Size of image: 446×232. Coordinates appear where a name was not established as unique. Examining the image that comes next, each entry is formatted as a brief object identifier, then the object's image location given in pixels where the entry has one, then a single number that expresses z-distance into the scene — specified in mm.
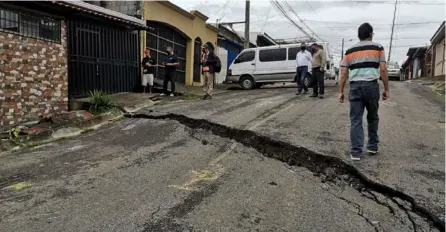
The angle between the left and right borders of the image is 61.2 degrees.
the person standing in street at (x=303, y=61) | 11820
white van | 15875
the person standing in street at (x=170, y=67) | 11898
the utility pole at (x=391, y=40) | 38881
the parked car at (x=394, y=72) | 26266
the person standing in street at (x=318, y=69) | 10695
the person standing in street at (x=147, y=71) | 12484
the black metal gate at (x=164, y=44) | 15078
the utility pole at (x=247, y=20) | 20328
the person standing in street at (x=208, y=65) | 11336
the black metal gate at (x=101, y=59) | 10477
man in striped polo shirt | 4770
